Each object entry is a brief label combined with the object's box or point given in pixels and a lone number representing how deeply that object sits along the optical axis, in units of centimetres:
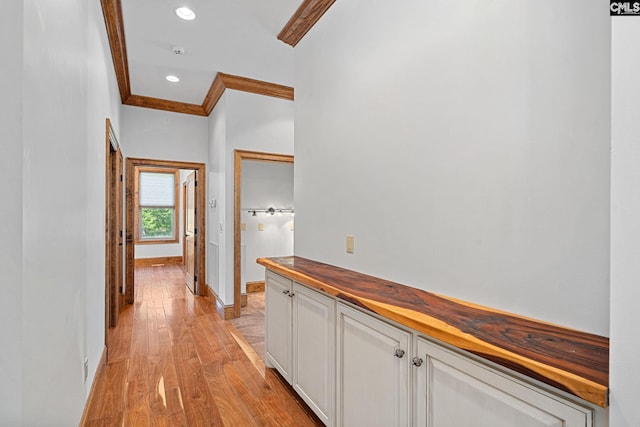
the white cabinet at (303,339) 180
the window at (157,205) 796
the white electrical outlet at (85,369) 190
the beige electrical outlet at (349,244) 215
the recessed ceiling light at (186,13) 267
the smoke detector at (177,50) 329
